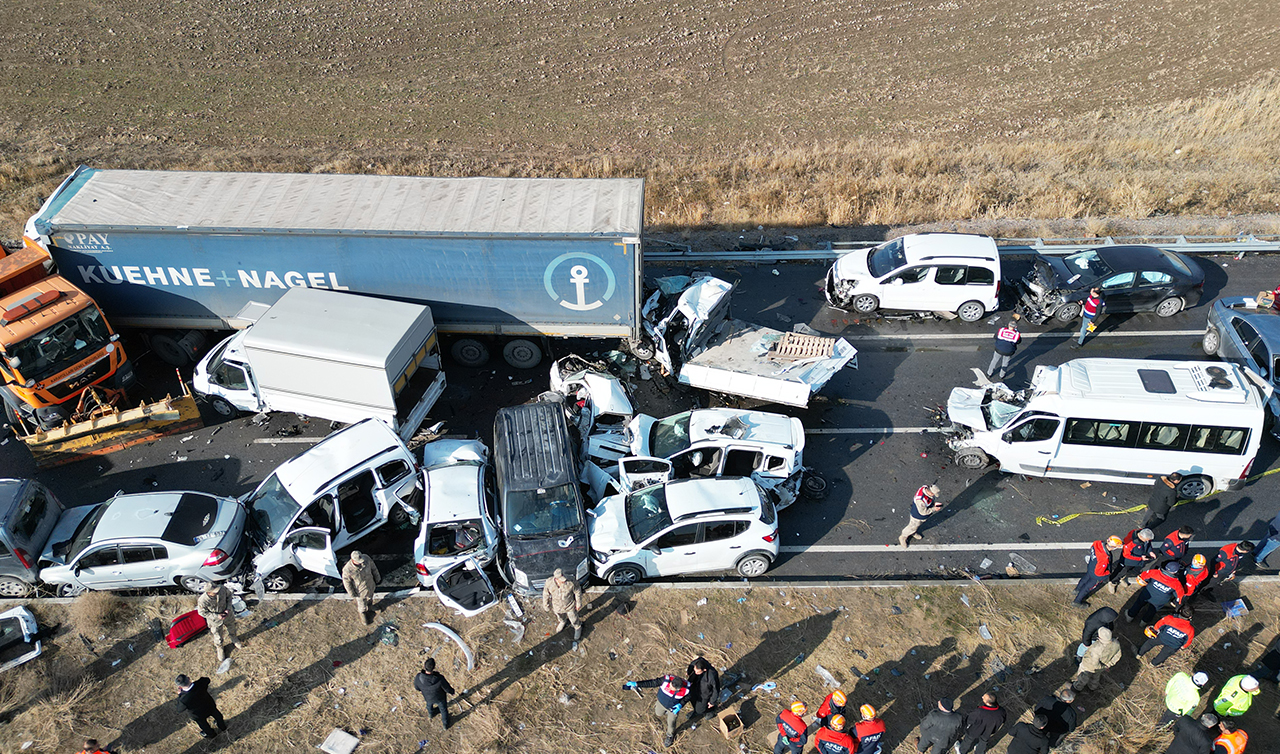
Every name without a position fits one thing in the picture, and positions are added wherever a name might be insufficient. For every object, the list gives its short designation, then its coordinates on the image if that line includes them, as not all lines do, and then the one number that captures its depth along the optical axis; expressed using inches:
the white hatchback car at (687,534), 436.8
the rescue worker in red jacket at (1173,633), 382.6
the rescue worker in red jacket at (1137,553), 414.3
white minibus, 473.1
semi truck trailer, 548.4
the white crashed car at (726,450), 481.4
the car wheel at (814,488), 506.9
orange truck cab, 526.0
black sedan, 637.3
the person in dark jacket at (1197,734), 323.6
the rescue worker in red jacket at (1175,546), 408.8
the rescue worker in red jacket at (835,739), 321.1
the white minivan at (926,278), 637.3
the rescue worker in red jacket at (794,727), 336.5
